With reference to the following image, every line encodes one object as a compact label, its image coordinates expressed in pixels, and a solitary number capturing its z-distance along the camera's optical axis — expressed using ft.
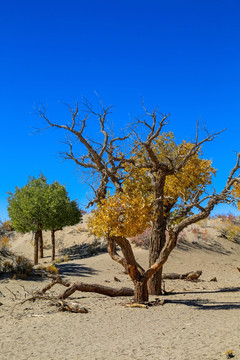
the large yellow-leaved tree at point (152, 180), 42.16
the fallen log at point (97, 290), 42.42
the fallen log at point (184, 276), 70.54
